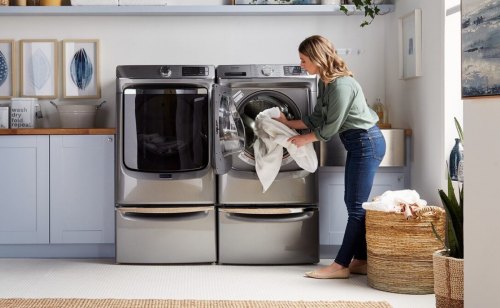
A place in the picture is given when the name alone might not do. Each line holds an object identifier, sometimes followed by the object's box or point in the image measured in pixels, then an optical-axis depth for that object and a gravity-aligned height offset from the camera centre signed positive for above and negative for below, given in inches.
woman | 149.9 +4.6
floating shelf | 187.3 +39.1
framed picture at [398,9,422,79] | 169.6 +27.4
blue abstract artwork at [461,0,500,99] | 91.4 +14.2
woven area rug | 129.0 -28.5
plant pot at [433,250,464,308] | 118.1 -22.5
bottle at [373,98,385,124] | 192.9 +12.1
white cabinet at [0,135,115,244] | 177.6 -6.8
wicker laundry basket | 139.1 -19.5
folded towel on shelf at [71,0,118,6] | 187.5 +40.9
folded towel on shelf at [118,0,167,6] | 187.6 +41.1
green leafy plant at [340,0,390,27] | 185.7 +39.0
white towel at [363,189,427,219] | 139.7 -10.3
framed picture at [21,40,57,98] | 197.9 +24.3
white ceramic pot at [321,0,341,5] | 190.7 +41.6
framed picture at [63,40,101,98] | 197.8 +24.0
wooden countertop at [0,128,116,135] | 176.7 +5.6
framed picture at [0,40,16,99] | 197.8 +23.8
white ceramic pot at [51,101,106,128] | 188.7 +10.4
